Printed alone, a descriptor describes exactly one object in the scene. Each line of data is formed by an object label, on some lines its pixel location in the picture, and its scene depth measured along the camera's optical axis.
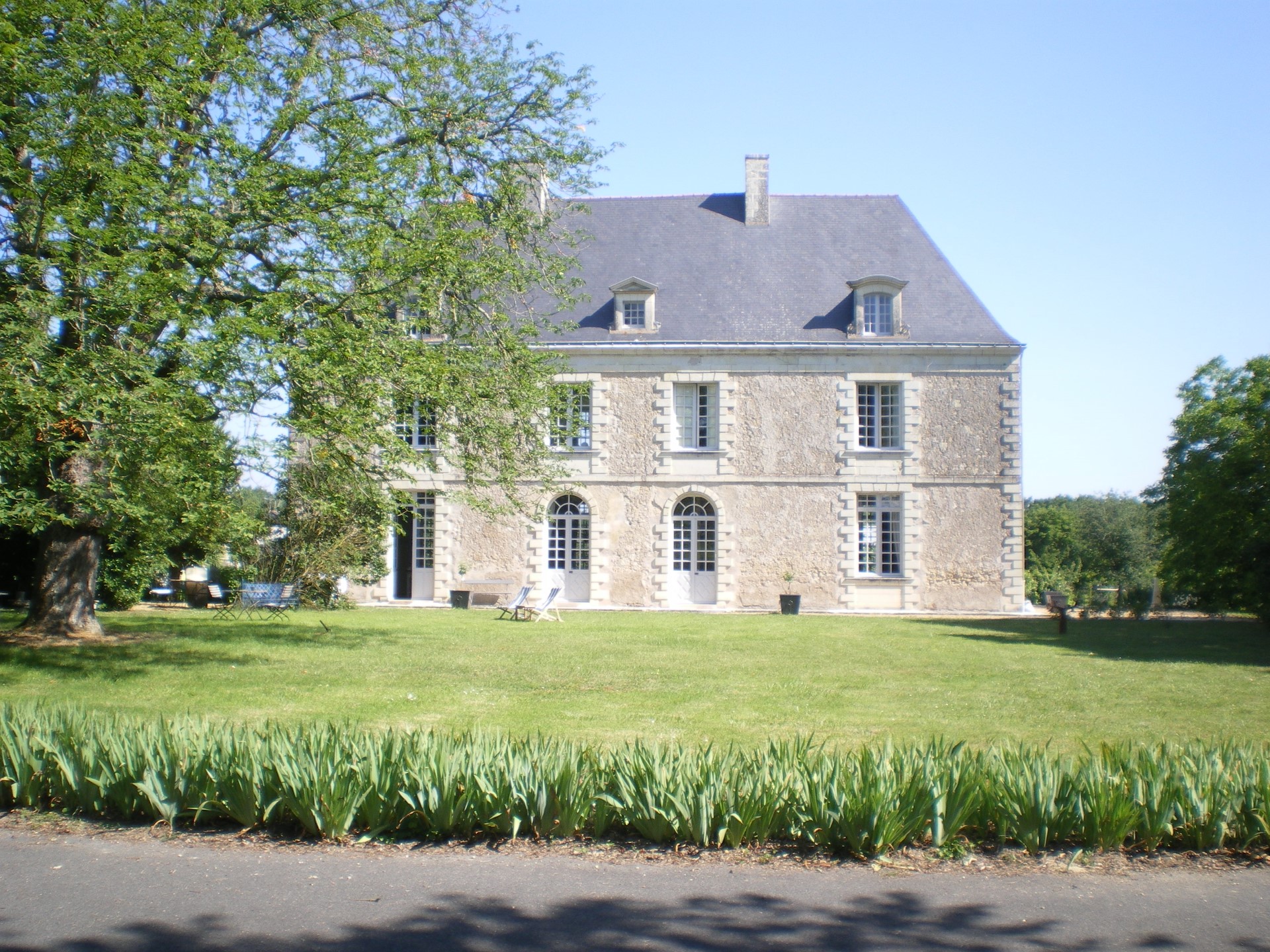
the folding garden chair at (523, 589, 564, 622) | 17.92
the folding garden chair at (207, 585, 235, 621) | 17.15
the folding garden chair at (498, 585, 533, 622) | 17.86
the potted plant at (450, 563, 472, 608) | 21.33
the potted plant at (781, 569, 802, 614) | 20.78
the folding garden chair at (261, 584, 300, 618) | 16.66
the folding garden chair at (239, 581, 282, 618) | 16.38
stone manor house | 21.64
